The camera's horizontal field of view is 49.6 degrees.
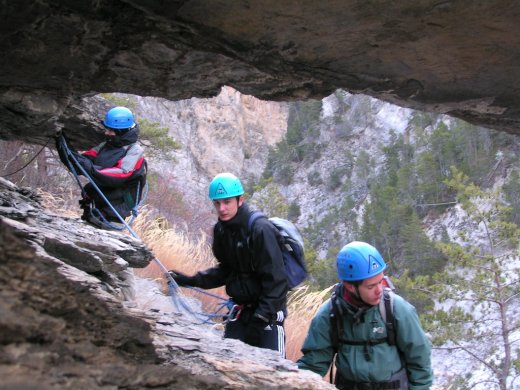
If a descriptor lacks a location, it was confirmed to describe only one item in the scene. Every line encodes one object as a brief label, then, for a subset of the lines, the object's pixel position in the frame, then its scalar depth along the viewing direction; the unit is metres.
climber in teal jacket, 2.67
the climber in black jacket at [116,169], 4.21
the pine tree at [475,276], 8.88
